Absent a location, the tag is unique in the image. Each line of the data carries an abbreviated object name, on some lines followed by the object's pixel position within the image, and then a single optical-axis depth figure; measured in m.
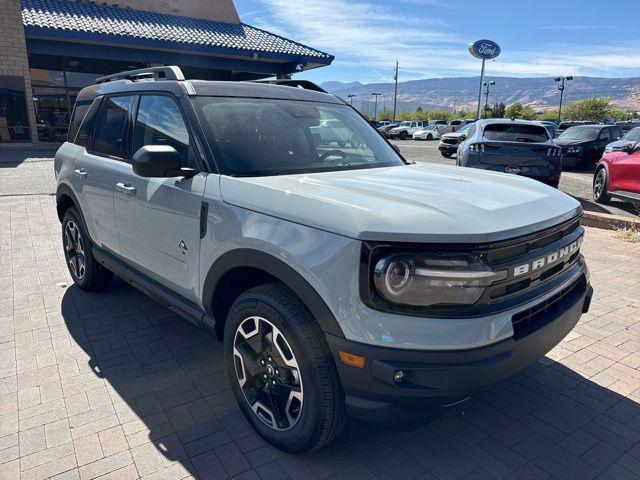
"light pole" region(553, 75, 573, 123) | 62.59
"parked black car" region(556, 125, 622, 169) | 16.30
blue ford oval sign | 36.44
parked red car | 8.26
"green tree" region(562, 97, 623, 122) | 73.50
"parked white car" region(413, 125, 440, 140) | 43.25
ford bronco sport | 1.97
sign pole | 36.24
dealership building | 18.92
